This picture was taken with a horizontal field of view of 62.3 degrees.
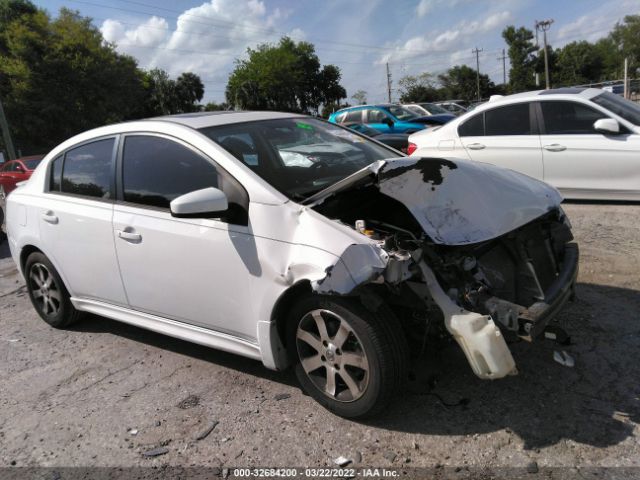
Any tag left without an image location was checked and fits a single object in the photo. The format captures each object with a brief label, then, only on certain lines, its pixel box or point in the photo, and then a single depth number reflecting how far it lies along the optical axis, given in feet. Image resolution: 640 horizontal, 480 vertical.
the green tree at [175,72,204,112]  251.60
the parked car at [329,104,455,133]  49.26
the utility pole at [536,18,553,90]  196.62
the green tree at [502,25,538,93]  255.70
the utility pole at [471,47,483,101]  251.68
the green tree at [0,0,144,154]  101.76
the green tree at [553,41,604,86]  226.99
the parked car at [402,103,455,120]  62.25
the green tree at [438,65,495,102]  263.90
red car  43.79
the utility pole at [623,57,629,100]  70.08
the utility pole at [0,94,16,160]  69.82
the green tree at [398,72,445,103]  231.50
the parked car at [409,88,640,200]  21.01
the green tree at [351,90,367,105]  220.84
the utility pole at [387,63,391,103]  231.50
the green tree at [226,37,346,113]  228.22
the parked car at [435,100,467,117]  89.30
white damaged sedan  8.75
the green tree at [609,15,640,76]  188.96
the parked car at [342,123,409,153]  38.34
